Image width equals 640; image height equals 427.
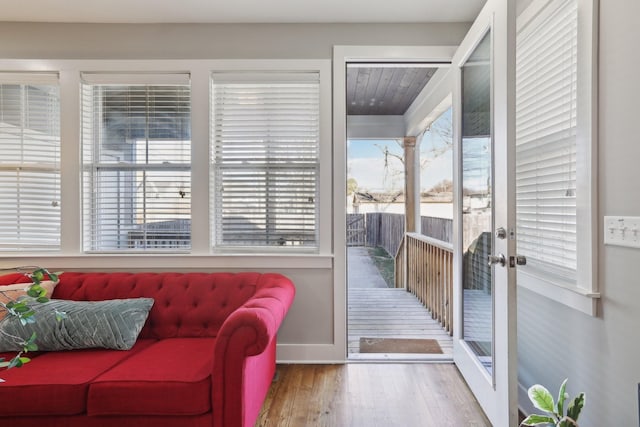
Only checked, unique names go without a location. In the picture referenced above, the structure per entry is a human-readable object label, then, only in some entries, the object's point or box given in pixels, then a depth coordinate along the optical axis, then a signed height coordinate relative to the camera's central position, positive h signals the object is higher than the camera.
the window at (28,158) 2.64 +0.40
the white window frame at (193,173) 2.61 +0.29
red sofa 1.56 -0.79
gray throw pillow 1.88 -0.65
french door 1.56 +0.00
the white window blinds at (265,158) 2.64 +0.40
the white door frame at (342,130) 2.60 +0.61
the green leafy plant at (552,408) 1.19 -0.70
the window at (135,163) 2.65 +0.37
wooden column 5.41 +0.44
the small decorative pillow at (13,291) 2.02 -0.48
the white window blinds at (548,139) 1.58 +0.37
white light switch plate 1.24 -0.07
